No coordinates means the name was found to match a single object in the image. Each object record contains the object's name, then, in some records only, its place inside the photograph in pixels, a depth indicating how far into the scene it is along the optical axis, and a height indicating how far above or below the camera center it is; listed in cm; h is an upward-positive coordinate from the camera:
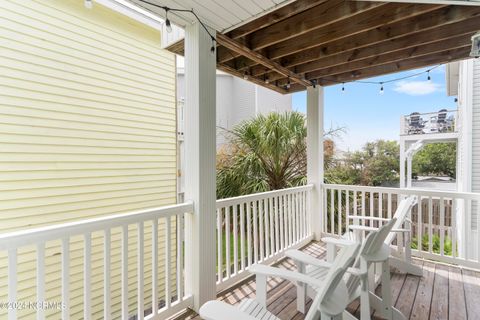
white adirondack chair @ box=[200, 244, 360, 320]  118 -69
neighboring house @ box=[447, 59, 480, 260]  507 +56
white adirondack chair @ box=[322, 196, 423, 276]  274 -91
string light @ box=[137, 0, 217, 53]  208 +120
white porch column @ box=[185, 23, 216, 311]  237 +1
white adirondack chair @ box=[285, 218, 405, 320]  180 -86
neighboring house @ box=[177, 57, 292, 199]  883 +198
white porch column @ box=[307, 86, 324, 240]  425 +10
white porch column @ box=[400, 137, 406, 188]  823 -12
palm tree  523 +3
